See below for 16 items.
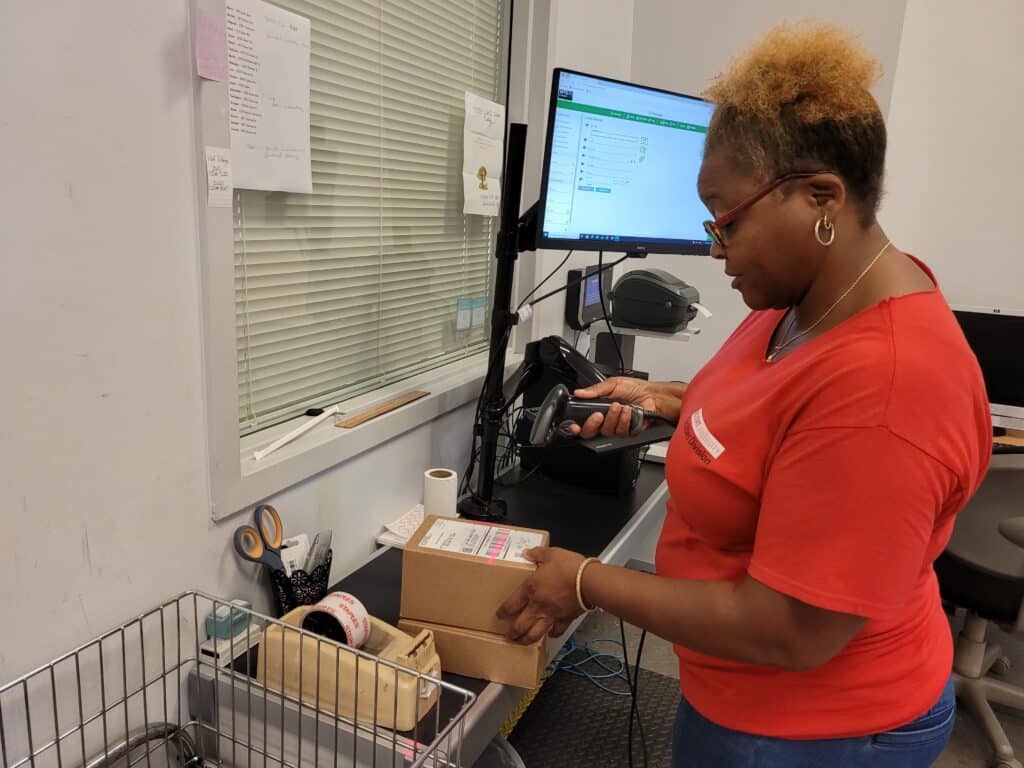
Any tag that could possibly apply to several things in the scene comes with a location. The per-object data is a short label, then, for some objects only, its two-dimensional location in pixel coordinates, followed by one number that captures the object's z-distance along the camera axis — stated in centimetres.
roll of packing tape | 103
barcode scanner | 135
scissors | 114
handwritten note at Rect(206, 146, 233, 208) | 100
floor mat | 191
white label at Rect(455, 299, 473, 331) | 194
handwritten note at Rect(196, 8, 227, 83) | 95
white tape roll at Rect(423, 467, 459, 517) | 145
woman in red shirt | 70
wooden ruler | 140
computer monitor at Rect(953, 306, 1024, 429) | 242
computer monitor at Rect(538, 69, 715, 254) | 149
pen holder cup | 119
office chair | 184
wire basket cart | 90
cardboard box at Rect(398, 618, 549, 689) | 107
